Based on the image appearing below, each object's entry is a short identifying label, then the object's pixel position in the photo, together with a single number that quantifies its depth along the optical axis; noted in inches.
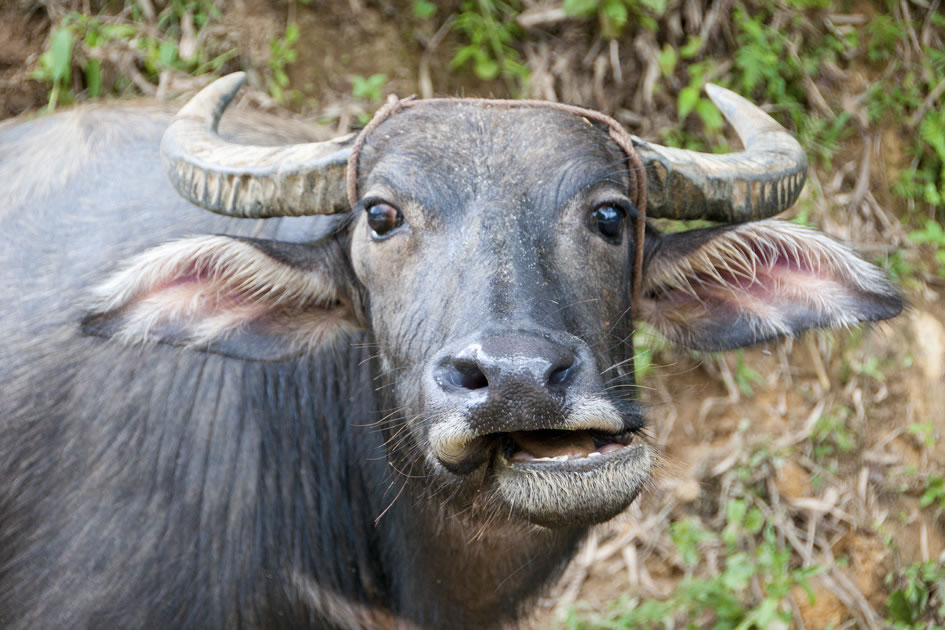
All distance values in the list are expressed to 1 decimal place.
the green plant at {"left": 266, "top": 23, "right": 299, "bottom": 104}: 538.6
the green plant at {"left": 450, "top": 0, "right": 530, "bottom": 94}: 548.7
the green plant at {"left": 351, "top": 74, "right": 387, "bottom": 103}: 528.1
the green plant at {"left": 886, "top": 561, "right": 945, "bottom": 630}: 444.1
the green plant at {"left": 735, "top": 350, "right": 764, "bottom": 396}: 514.0
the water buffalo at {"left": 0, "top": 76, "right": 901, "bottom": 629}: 278.1
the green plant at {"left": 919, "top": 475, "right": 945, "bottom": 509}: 486.0
